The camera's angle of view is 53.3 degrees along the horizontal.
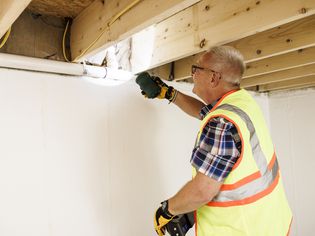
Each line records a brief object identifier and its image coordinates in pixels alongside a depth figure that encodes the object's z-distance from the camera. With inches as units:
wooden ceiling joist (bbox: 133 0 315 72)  58.1
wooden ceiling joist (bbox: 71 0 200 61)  55.0
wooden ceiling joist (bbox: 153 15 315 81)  74.6
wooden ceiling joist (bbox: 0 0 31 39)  46.8
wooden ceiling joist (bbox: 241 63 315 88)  105.8
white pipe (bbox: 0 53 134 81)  71.1
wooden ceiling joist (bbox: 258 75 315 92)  123.5
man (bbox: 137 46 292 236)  52.4
